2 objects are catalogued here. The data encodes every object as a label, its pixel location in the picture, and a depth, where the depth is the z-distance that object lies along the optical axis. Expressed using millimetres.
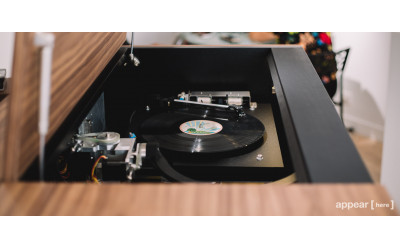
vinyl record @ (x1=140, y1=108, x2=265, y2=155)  1215
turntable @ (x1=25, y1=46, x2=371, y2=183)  736
